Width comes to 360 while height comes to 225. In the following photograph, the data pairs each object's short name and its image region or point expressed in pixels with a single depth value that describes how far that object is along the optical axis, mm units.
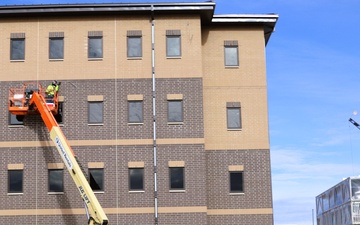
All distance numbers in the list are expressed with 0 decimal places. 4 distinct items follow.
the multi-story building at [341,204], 48625
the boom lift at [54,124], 31936
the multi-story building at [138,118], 35625
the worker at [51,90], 35812
